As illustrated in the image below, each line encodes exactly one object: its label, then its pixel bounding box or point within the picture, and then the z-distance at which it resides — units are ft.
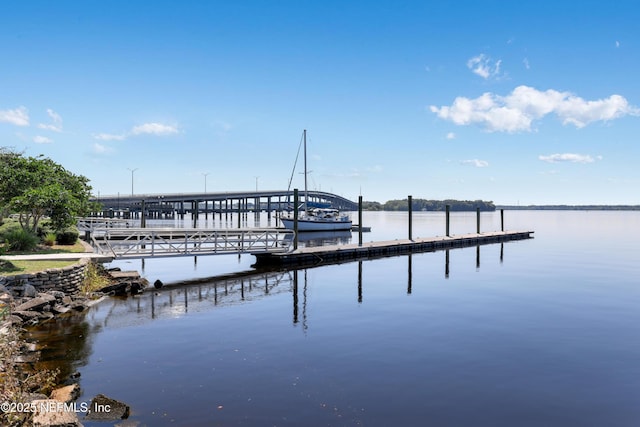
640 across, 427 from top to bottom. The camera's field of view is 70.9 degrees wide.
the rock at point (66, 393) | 32.50
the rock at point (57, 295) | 59.26
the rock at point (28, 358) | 37.97
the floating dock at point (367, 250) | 113.29
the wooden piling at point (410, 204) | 175.40
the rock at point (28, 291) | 56.13
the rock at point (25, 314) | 49.67
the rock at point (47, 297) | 56.47
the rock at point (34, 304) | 52.31
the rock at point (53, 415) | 25.86
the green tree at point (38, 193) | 77.92
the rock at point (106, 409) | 30.17
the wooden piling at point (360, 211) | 155.88
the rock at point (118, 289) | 72.20
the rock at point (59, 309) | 56.54
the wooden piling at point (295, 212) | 121.19
